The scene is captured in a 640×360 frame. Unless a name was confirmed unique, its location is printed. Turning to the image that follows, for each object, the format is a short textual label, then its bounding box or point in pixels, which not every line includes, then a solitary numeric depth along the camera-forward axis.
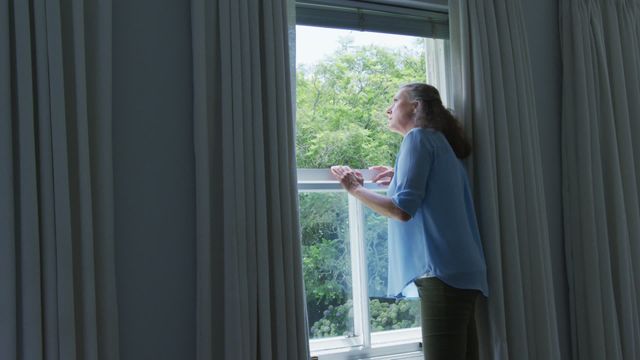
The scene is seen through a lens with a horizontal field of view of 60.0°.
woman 2.06
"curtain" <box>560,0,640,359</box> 2.58
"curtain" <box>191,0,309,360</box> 1.84
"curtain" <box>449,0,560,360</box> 2.32
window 2.30
